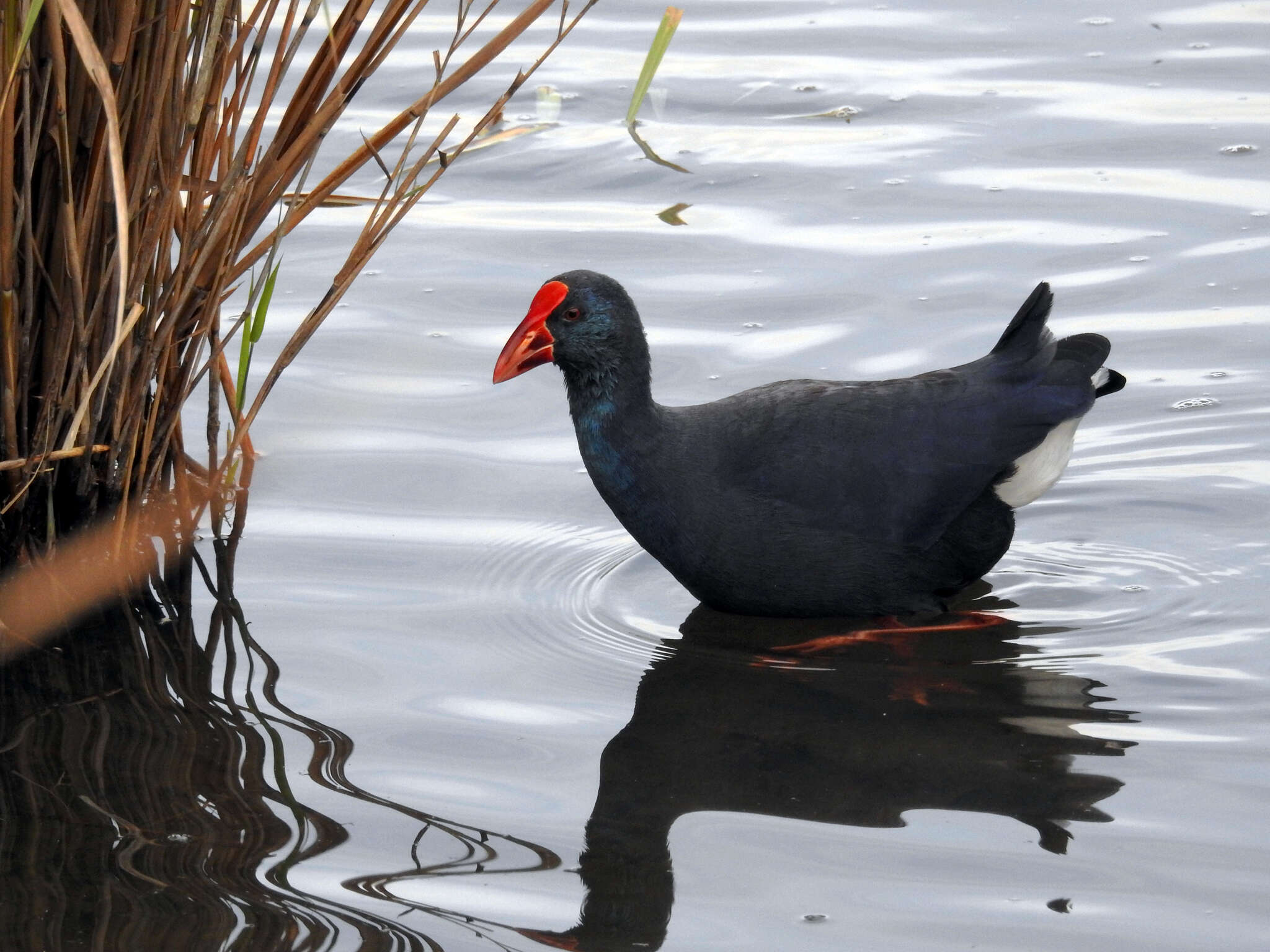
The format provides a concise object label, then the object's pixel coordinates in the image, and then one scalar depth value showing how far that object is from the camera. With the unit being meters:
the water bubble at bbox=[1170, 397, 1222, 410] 8.84
